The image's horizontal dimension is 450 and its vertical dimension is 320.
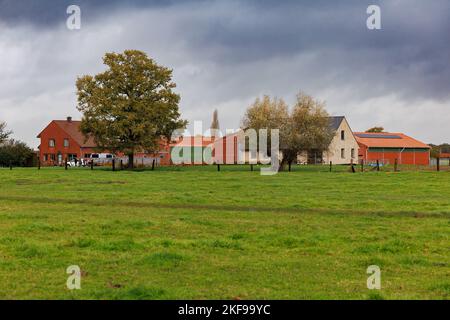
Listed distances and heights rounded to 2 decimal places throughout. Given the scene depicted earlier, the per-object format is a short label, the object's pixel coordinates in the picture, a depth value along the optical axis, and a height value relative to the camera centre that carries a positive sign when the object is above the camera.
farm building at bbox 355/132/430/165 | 106.44 +3.33
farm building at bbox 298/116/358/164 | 102.31 +3.96
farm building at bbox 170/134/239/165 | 103.78 +2.60
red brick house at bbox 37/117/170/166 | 108.31 +3.83
